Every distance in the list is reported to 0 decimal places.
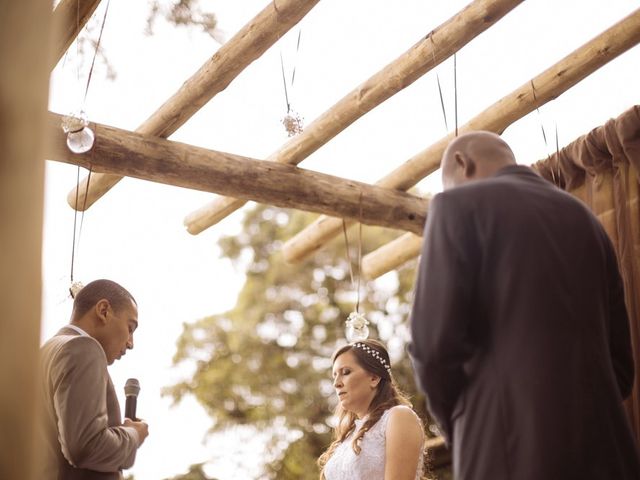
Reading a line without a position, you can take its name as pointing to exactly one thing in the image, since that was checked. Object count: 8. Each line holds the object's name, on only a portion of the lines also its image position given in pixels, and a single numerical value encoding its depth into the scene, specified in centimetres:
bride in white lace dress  379
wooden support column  156
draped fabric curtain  418
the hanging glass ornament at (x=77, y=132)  409
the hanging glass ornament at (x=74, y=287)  443
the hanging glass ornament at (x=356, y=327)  491
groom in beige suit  302
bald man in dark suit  208
